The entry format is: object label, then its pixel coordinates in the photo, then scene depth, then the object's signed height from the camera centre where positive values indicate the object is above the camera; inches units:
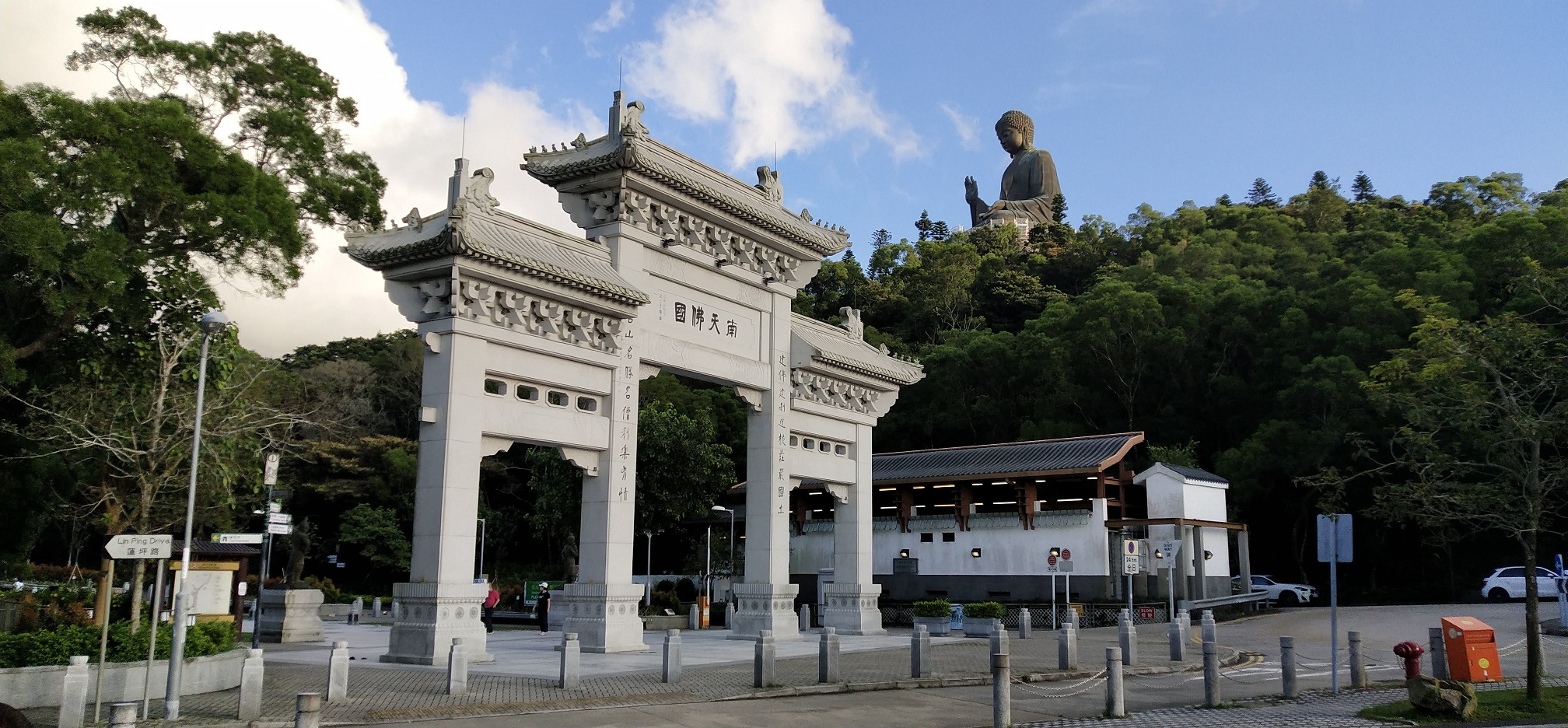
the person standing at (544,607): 1123.9 -70.1
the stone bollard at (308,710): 327.9 -52.4
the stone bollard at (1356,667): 639.8 -67.4
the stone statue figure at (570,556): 1644.9 -23.6
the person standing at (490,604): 1109.7 -65.6
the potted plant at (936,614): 1168.8 -73.8
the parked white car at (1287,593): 1628.9 -63.1
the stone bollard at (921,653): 685.3 -68.4
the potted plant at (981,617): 1181.7 -76.4
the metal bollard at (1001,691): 464.8 -62.2
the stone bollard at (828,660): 644.1 -68.5
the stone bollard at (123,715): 307.1 -51.0
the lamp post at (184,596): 495.2 -28.2
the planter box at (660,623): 1261.1 -94.1
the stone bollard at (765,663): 617.0 -68.4
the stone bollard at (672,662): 624.1 -68.7
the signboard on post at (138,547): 472.4 -5.4
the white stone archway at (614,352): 742.5 +160.3
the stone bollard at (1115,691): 517.3 -68.3
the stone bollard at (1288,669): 589.3 -63.8
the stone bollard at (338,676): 519.8 -66.2
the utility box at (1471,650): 623.8 -55.7
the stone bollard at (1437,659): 633.0 -61.2
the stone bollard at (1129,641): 767.1 -65.6
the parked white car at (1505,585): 1513.3 -42.6
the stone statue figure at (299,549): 1320.1 -15.0
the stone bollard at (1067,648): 738.8 -68.2
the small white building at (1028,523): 1435.8 +35.2
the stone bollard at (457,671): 560.1 -68.2
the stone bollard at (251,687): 474.9 -66.4
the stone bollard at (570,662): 581.3 -64.9
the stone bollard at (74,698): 445.1 -68.0
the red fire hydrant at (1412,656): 540.7 -51.5
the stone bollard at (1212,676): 553.9 -64.5
